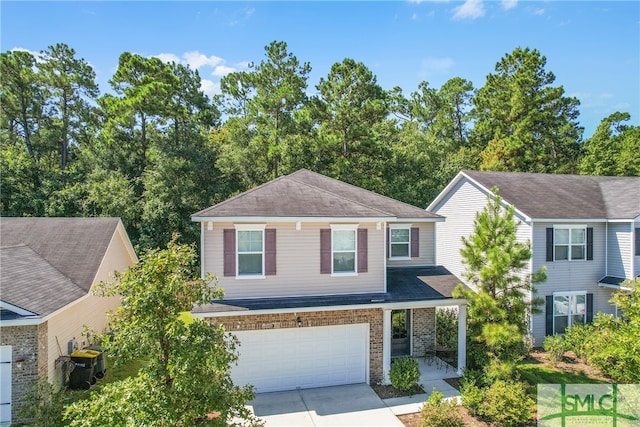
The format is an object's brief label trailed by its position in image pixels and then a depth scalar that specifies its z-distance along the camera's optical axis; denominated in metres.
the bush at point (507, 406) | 9.55
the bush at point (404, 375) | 11.54
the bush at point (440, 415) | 9.17
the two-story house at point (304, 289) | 11.51
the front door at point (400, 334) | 14.98
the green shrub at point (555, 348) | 13.77
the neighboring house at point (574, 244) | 16.12
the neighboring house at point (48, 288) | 9.67
